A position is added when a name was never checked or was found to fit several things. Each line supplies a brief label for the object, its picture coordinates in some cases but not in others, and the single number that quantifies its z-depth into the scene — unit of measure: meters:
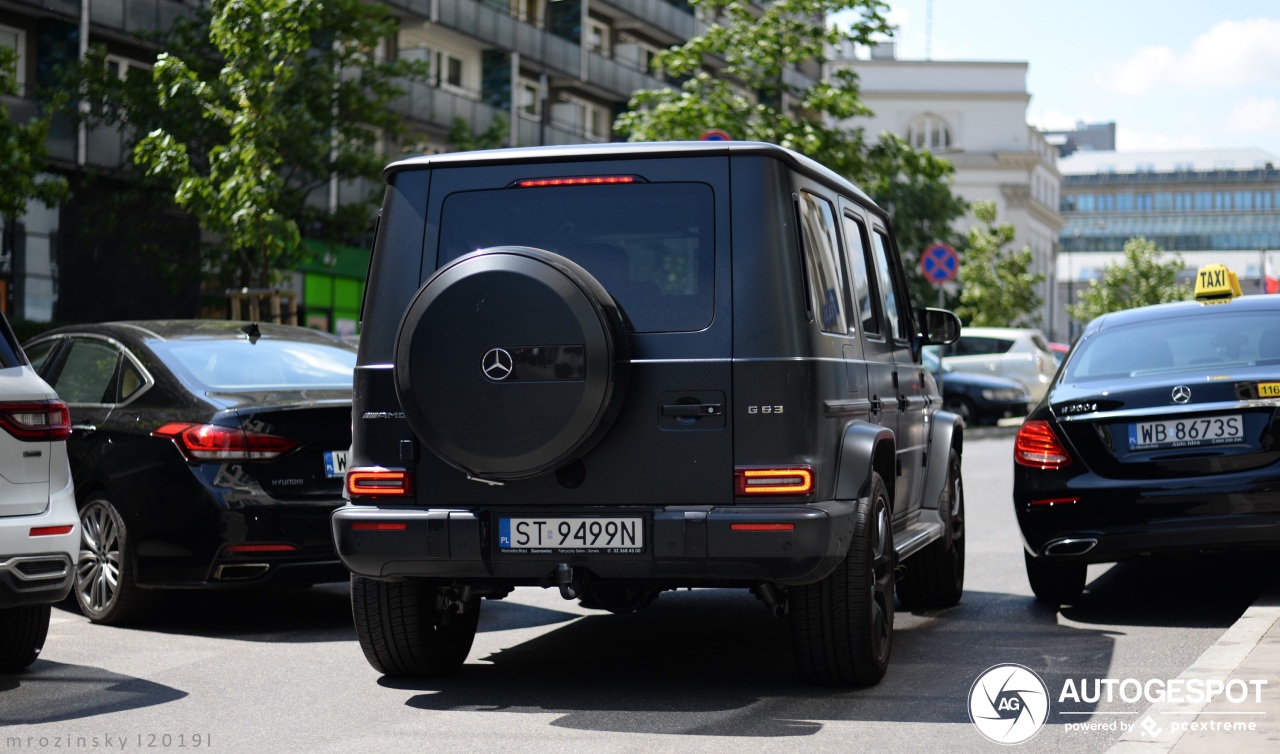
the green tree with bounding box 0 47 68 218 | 21.80
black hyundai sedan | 8.23
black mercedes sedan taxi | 8.16
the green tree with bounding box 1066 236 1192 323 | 106.00
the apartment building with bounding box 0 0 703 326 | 30.28
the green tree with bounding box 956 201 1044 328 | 69.50
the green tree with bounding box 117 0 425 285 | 20.86
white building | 102.81
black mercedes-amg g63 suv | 6.13
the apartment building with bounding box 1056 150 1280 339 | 167.75
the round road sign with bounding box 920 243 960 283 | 26.44
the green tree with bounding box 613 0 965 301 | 27.59
